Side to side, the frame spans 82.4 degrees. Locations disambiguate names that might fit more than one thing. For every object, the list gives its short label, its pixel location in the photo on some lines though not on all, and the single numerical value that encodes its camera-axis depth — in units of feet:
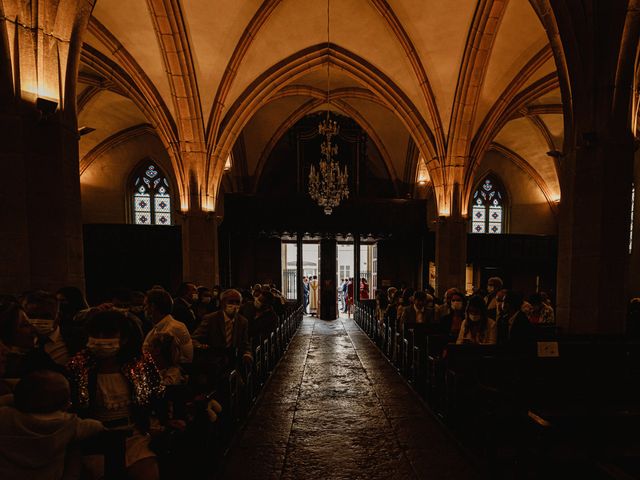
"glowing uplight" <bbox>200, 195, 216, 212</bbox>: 41.31
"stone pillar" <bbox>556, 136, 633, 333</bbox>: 19.04
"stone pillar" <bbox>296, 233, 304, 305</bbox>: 51.78
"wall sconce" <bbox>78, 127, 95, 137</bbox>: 18.59
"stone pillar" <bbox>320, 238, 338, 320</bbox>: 52.06
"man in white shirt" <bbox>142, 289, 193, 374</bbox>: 11.12
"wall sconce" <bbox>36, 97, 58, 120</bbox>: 16.31
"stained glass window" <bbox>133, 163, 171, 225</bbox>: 61.31
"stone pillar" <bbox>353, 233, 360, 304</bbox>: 52.65
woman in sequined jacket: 7.20
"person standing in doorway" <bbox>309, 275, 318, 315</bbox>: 59.47
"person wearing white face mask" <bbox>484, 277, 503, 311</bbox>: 24.53
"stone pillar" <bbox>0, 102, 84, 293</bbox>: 15.98
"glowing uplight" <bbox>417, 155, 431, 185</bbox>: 61.36
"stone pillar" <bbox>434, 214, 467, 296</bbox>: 42.88
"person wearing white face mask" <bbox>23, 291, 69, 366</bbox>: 10.73
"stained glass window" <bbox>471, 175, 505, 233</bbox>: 65.92
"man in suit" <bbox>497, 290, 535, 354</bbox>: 13.79
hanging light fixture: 37.58
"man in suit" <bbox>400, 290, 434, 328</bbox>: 23.72
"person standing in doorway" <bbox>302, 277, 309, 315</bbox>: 58.85
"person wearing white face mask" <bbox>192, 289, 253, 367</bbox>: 15.52
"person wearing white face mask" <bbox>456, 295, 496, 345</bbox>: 15.66
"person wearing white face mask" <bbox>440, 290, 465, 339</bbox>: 19.13
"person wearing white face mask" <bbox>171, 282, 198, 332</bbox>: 16.47
